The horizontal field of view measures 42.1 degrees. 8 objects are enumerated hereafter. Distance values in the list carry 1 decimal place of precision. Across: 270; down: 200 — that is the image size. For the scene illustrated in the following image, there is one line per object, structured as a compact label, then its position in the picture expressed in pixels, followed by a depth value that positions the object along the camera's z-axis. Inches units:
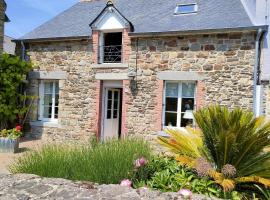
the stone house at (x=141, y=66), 404.5
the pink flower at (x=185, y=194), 120.1
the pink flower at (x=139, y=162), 196.4
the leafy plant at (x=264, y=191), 196.4
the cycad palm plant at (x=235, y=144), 203.3
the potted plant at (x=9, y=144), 425.4
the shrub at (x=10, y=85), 504.1
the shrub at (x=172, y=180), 187.9
